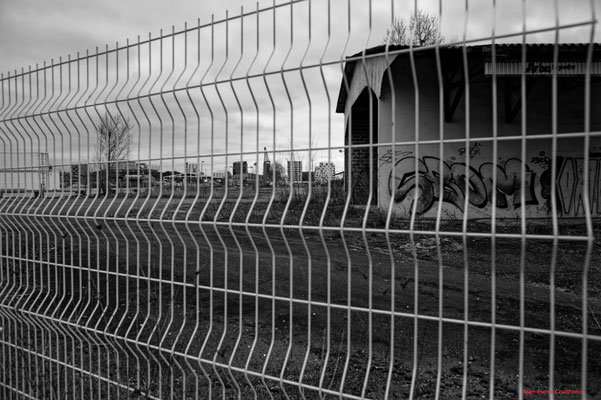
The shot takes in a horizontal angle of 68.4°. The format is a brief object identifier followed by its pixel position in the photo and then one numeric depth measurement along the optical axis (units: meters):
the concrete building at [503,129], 8.89
